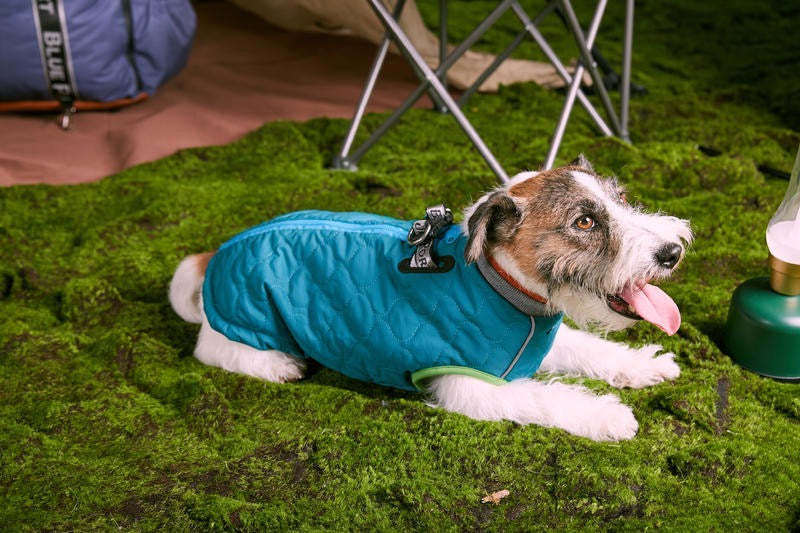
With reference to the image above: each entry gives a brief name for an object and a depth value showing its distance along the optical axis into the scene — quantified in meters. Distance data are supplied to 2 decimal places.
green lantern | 2.04
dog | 1.72
